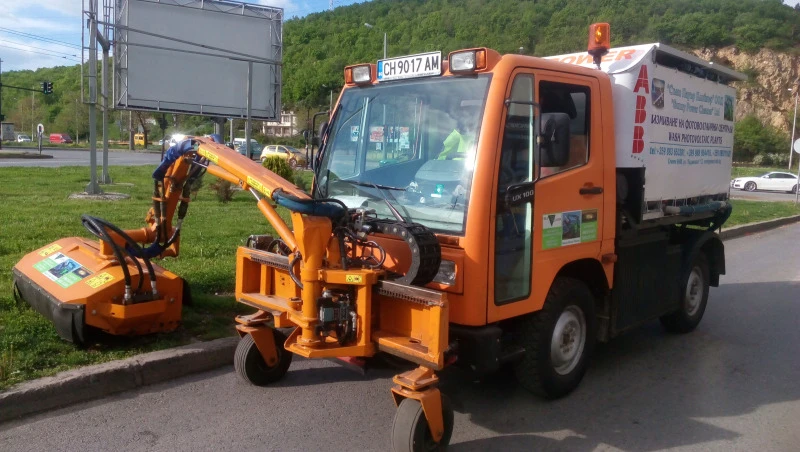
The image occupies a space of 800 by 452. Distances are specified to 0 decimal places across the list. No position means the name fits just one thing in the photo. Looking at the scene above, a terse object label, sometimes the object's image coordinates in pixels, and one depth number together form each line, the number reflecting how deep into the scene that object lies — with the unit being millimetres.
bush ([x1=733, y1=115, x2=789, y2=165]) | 69875
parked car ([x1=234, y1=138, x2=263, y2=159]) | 36750
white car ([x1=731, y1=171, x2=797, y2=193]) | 39031
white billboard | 14969
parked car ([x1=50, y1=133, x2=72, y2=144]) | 82062
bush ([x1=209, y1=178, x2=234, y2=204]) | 14758
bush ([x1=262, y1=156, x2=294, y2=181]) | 13362
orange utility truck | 3938
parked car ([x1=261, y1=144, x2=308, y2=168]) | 36938
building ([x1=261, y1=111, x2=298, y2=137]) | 64881
